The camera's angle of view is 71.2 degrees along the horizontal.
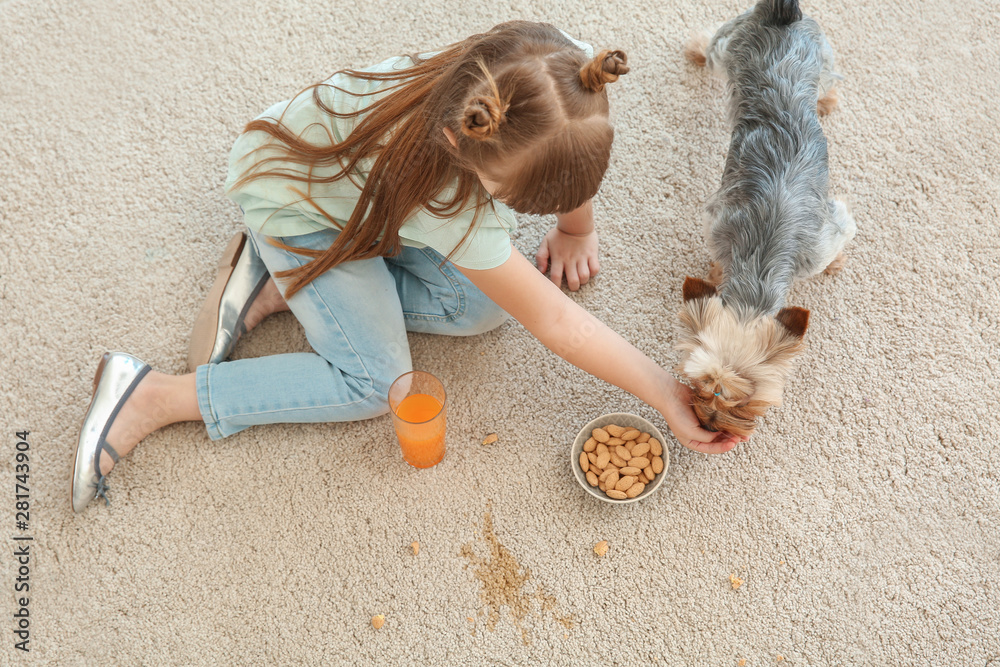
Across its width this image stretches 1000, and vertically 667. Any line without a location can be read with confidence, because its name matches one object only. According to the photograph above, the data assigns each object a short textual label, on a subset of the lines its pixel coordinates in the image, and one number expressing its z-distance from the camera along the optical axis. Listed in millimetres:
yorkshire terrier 1022
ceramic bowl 1171
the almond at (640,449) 1171
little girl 812
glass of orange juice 1151
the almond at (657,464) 1172
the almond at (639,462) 1165
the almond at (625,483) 1154
